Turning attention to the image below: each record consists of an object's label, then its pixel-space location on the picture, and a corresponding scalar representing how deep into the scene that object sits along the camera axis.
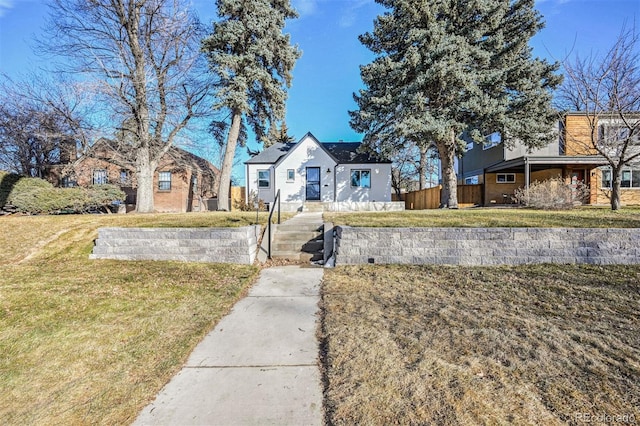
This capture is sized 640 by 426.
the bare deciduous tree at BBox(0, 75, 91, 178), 13.23
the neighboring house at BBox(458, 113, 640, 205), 15.04
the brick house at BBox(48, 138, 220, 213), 17.00
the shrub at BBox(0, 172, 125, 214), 11.58
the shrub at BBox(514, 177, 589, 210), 10.59
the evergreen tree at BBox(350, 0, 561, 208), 12.88
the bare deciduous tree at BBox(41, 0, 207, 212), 12.30
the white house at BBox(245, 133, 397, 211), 17.41
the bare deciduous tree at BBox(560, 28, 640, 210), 9.76
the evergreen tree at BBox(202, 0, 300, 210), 14.65
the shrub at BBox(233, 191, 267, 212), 17.19
